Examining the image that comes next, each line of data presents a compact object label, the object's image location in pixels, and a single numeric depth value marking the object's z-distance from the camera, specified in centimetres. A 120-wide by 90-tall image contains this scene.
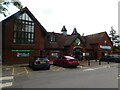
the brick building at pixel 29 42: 1698
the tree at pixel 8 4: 1157
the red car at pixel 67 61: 1340
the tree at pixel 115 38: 3923
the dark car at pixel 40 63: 1134
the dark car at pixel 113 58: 2214
